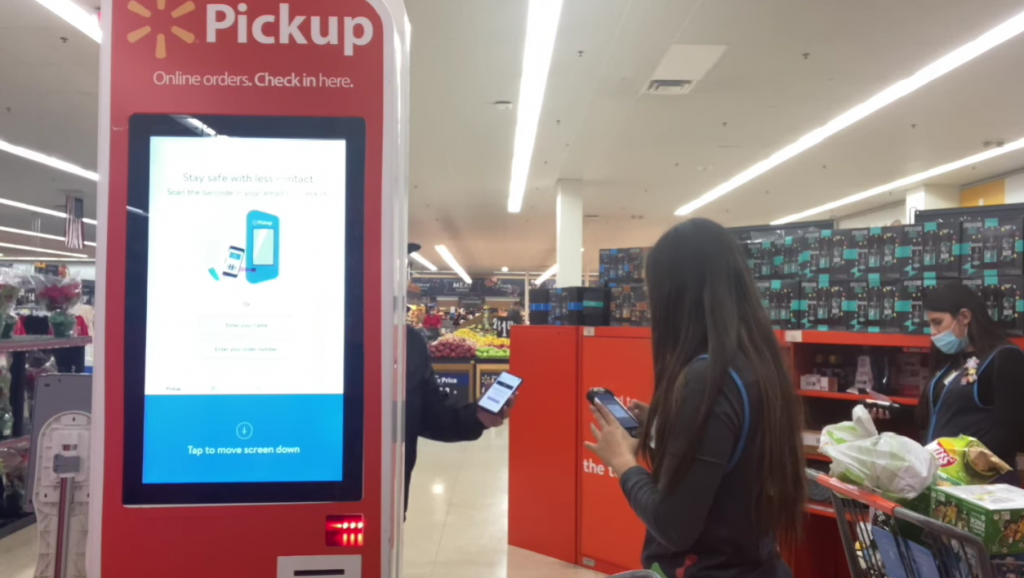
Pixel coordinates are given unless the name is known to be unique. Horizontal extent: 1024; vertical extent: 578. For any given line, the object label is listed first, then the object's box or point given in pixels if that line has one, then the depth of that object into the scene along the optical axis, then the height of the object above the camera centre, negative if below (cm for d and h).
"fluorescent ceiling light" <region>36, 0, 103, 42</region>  494 +228
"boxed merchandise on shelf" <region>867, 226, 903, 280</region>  350 +29
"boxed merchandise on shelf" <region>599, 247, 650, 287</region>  454 +27
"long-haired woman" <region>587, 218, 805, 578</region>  133 -26
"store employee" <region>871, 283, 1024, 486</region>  292 -34
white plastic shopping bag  173 -44
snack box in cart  156 -52
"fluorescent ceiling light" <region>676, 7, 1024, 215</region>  551 +225
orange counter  428 -106
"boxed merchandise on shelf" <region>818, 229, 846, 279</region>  368 +29
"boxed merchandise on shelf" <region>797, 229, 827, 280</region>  374 +29
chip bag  191 -48
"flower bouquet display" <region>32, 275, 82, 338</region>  543 +5
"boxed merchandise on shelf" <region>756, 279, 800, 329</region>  383 +2
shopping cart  161 -66
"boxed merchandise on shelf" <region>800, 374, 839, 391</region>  378 -47
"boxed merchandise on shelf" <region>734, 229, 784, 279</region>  395 +33
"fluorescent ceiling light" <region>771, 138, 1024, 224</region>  899 +212
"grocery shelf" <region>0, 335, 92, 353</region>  480 -33
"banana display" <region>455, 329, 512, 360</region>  1073 -75
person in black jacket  247 -41
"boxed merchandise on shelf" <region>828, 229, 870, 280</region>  361 +28
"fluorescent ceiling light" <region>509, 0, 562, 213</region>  508 +225
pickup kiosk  135 +2
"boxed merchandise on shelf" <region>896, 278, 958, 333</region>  339 -1
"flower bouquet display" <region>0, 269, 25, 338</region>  479 +5
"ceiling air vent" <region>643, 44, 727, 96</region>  579 +225
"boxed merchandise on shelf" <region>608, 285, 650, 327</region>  447 -2
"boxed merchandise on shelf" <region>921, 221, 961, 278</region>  330 +28
